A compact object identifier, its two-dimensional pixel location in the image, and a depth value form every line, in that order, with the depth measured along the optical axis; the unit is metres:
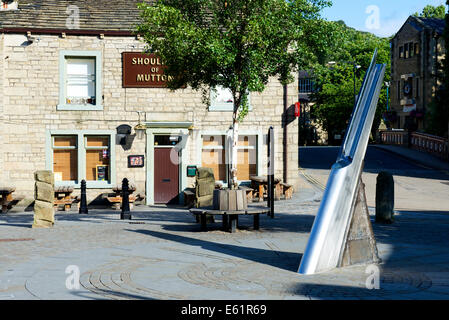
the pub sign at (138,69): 23.25
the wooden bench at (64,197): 21.69
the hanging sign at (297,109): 23.67
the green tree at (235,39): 14.67
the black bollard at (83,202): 19.66
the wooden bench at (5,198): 21.16
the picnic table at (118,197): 22.11
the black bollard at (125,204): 17.43
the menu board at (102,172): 23.36
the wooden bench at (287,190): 23.36
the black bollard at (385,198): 16.42
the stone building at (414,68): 54.06
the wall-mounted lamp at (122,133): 23.16
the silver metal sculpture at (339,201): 9.43
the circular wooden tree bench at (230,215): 14.06
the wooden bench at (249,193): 22.86
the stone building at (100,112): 22.88
